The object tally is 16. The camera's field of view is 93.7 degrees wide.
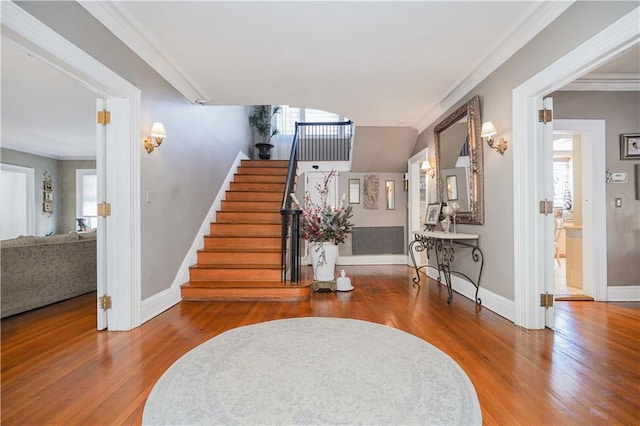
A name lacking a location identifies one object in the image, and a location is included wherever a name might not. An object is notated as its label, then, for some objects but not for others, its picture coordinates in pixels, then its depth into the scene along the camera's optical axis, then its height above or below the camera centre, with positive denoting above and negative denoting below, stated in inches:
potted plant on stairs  295.7 +88.8
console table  130.3 -17.2
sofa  117.4 -23.7
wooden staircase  138.7 -19.6
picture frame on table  168.9 -0.6
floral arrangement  158.4 -4.9
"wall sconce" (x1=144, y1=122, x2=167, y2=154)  112.0 +30.2
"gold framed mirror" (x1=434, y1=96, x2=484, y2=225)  129.1 +24.9
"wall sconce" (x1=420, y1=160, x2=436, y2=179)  181.6 +27.4
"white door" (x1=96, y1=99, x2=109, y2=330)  101.7 -4.0
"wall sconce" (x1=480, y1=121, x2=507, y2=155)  112.0 +30.2
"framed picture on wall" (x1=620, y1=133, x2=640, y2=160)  136.6 +30.3
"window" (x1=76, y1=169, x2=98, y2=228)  293.4 +22.0
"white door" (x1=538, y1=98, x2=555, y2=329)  101.1 -1.7
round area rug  55.4 -37.3
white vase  157.5 -24.4
